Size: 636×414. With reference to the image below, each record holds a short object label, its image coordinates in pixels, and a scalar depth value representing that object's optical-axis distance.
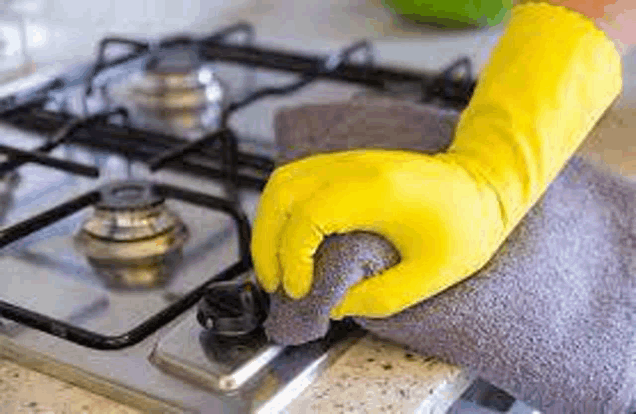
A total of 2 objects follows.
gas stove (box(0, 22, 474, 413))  0.99
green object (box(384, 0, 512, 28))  1.61
